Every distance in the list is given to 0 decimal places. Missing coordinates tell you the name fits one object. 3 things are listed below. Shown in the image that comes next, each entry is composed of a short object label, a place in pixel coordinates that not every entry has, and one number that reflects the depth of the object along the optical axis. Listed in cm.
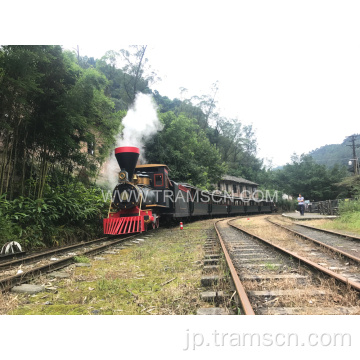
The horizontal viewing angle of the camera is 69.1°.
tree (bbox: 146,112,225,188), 2014
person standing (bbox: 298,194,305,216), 1769
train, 833
